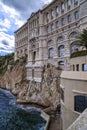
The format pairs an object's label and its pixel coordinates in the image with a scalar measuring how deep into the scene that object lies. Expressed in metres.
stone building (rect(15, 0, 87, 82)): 18.79
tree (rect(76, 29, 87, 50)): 12.01
